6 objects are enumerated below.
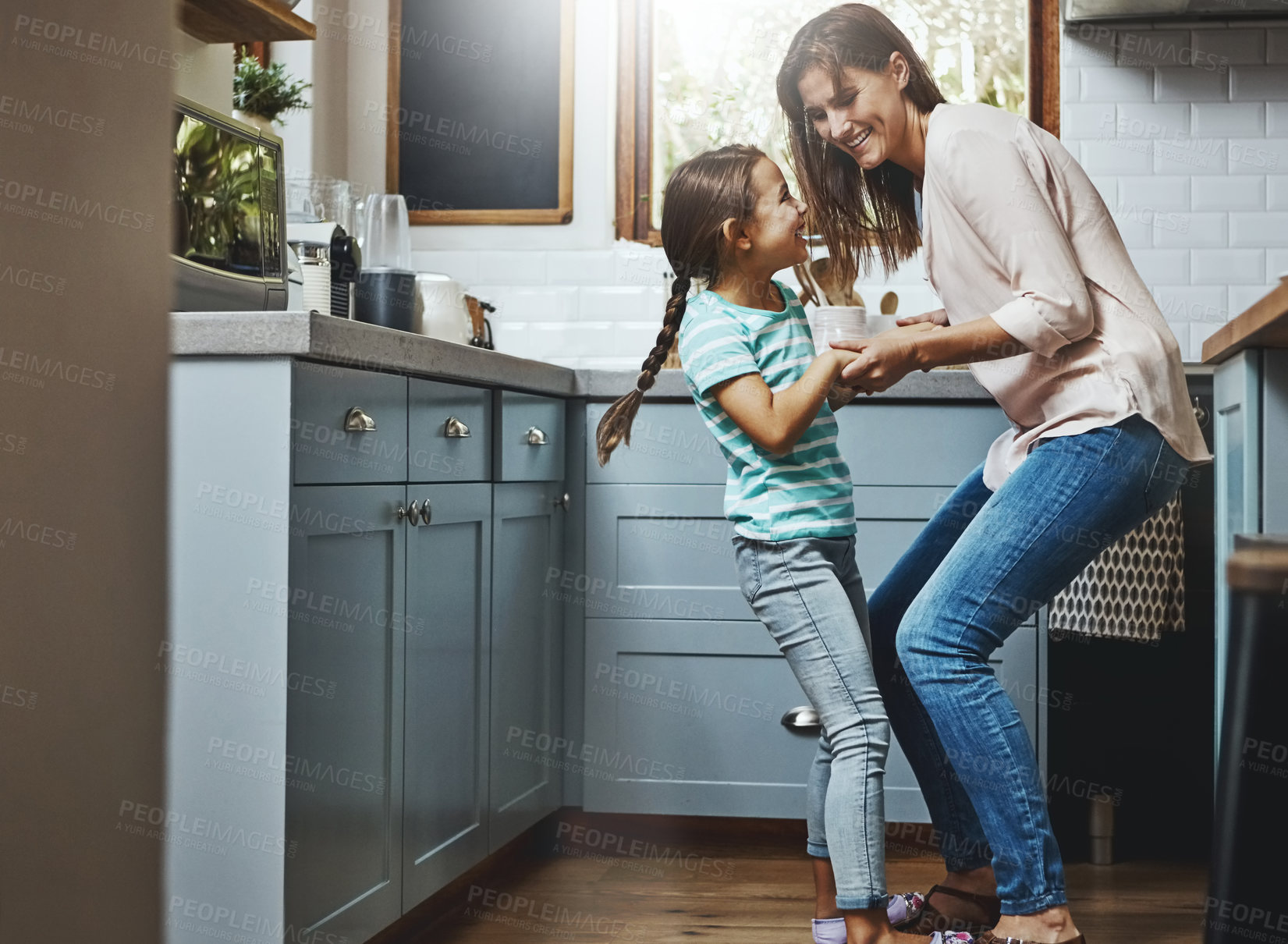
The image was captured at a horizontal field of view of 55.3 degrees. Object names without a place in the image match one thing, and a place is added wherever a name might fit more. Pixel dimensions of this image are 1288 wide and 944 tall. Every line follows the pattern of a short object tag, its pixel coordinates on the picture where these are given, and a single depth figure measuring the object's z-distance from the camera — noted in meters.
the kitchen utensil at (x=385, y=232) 2.51
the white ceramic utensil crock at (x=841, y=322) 2.48
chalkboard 3.01
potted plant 2.37
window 2.87
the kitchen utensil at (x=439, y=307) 2.36
